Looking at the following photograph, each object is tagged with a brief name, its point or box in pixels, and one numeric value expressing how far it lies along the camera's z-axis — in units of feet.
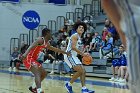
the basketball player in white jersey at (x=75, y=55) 31.10
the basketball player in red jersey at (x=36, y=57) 28.20
